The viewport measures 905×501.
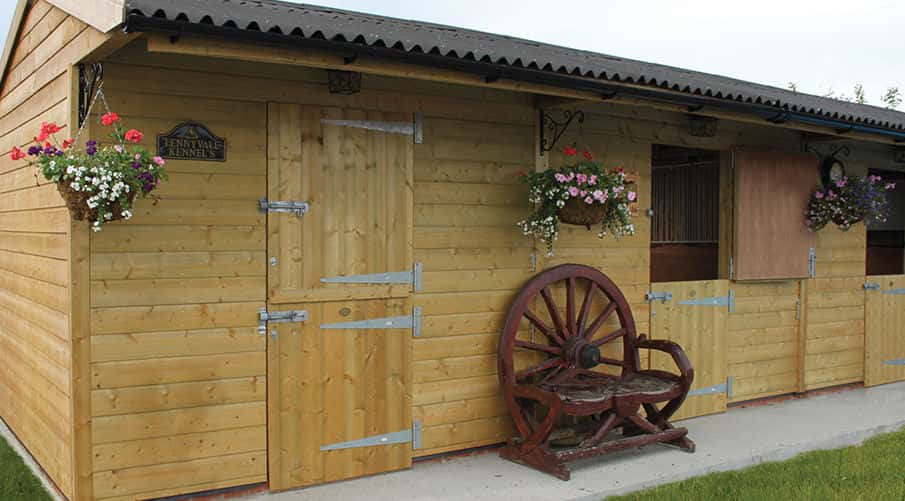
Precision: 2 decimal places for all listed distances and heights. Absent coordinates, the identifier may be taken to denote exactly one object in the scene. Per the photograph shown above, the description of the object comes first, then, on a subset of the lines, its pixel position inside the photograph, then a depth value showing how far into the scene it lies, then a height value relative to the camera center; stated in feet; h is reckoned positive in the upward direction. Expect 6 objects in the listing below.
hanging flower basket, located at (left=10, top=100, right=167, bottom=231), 11.05 +0.67
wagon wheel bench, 15.30 -2.96
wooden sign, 12.91 +1.25
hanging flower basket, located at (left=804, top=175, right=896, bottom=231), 21.08 +0.61
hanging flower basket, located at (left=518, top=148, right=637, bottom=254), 15.51 +0.53
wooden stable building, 12.55 -0.23
